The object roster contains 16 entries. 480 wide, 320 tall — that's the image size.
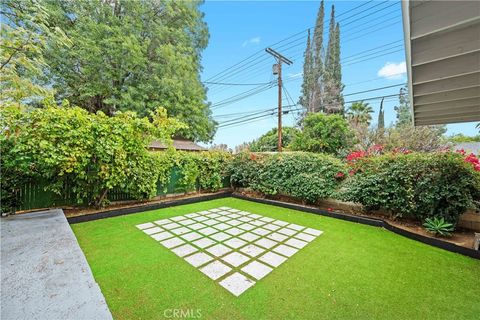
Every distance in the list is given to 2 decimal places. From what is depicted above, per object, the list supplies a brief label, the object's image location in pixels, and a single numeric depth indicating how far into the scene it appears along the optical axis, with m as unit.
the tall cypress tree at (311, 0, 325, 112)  21.92
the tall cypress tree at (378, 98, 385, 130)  24.94
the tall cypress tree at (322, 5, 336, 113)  19.86
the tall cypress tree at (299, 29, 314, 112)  22.44
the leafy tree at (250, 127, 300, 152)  15.46
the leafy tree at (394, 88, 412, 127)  24.56
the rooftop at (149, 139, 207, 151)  11.26
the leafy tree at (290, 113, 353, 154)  11.41
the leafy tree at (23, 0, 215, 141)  9.78
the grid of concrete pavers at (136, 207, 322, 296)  2.36
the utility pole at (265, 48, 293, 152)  9.69
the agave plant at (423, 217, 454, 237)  3.21
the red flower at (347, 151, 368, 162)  4.65
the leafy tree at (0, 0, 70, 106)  2.72
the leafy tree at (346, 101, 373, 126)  18.58
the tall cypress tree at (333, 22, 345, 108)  21.34
